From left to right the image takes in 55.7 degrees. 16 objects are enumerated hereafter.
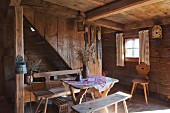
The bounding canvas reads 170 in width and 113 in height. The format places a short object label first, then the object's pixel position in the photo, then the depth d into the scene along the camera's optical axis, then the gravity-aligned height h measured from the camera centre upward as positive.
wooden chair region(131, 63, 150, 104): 3.93 -0.47
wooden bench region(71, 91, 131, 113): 2.23 -0.77
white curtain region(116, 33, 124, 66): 5.07 +0.11
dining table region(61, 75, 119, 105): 2.62 -0.51
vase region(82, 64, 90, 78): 3.08 -0.35
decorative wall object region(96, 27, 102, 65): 4.54 +0.27
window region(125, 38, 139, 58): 4.75 +0.16
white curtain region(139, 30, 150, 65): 4.26 +0.18
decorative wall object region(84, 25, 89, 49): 4.25 +0.51
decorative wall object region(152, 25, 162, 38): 3.93 +0.53
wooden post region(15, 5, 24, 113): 2.87 +0.08
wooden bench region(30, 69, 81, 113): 3.07 -0.76
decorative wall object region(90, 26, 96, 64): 4.38 +0.48
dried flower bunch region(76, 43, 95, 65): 3.01 -0.02
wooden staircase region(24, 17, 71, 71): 4.26 +0.19
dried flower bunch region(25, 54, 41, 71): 3.63 -0.22
